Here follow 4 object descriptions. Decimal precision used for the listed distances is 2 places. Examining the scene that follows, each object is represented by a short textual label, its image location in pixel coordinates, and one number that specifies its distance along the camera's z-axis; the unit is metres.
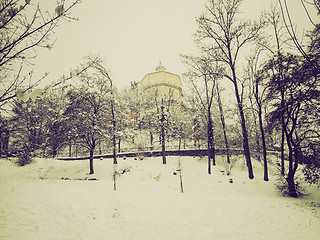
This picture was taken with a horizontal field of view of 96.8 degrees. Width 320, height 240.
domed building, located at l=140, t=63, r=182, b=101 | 40.74
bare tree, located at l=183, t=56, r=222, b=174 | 13.06
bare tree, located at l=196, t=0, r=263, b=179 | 11.52
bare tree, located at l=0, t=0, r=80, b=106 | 2.03
